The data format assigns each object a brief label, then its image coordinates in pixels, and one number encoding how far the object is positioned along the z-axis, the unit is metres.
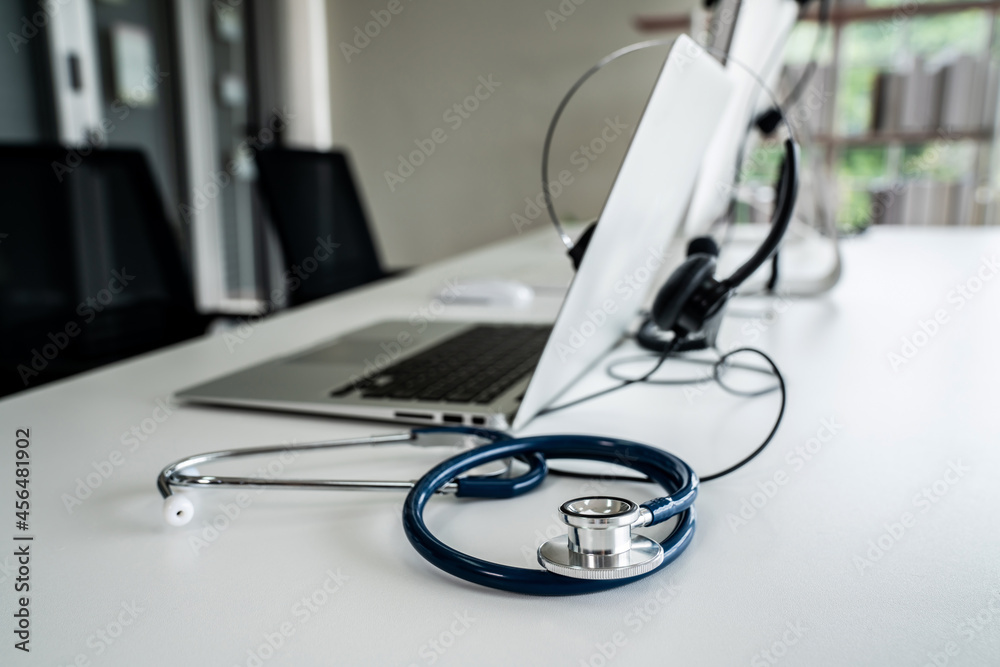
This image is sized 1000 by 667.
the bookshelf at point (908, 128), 3.00
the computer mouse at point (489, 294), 1.14
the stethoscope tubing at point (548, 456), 0.33
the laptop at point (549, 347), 0.52
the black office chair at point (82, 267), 1.28
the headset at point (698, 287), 0.61
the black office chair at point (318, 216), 1.87
